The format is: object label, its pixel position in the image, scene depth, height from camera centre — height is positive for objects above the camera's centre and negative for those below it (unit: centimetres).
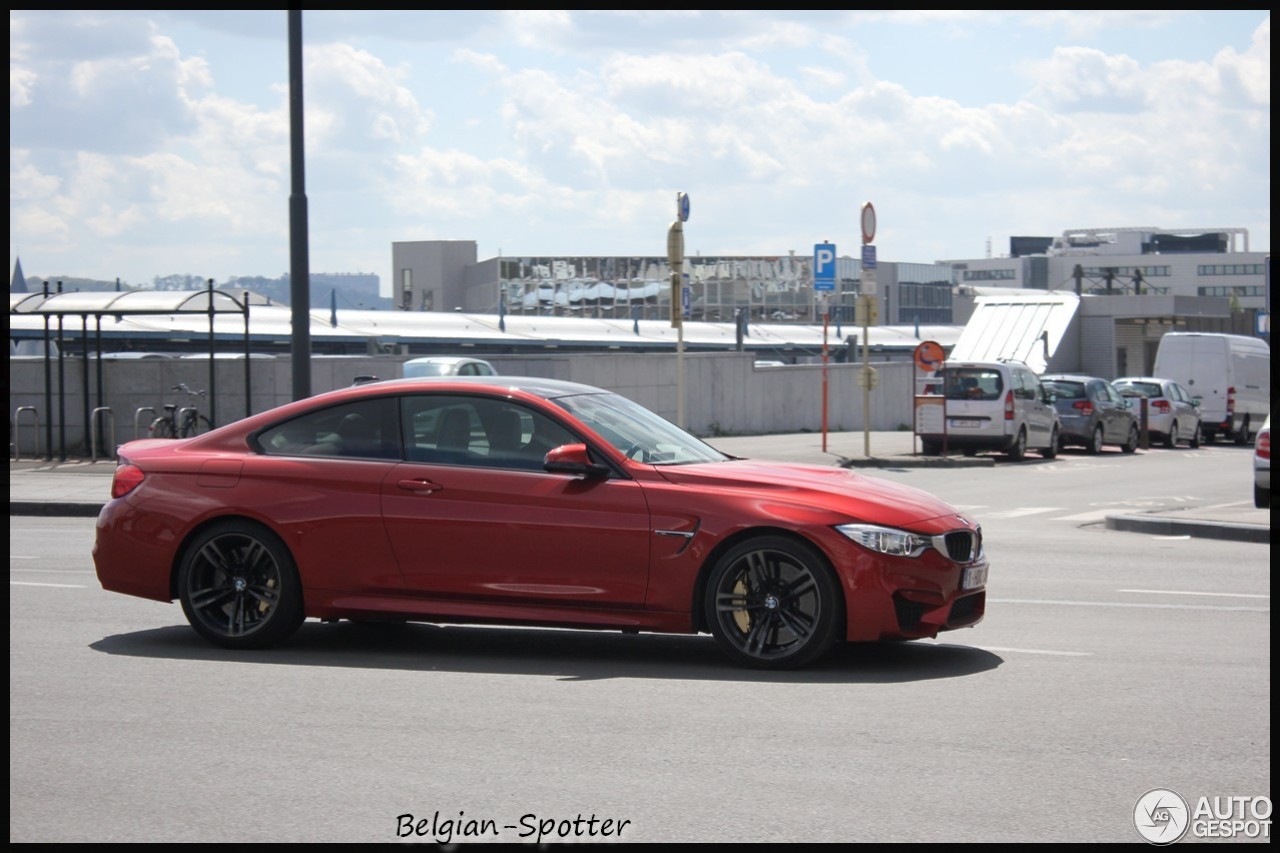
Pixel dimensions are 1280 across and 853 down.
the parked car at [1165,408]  3631 -116
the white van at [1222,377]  4003 -52
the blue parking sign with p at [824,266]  2955 +173
